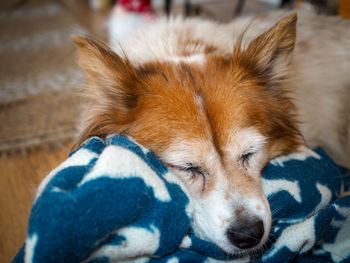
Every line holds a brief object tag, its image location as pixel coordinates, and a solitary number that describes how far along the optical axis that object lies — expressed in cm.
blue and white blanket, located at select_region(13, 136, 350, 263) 31
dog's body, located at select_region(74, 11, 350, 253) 36
